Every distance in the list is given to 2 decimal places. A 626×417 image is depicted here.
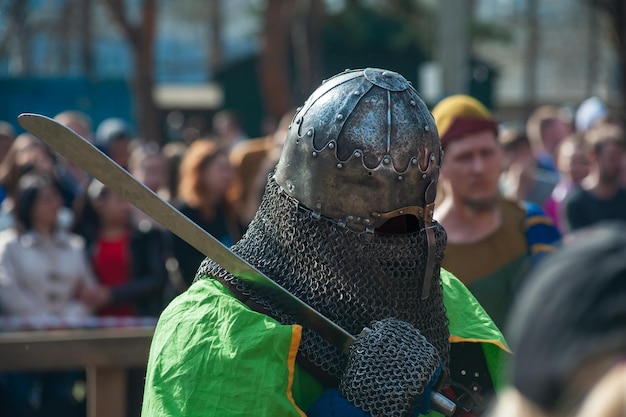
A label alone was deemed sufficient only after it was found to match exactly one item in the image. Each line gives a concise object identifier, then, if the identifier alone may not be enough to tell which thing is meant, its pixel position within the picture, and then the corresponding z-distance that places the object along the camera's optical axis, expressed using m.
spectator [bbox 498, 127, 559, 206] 17.56
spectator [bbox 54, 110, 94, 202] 16.05
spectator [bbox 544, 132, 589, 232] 16.11
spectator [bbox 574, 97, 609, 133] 20.41
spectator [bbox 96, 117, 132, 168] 18.55
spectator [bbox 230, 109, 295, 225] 13.38
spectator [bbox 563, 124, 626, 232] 13.96
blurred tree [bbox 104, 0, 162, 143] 40.78
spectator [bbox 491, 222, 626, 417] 2.62
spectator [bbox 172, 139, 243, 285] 13.23
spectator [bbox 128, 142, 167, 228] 15.09
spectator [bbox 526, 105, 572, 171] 21.23
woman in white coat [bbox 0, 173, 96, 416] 12.50
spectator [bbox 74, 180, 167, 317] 13.20
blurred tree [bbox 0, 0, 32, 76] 61.81
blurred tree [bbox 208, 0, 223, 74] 84.94
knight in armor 5.06
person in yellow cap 9.05
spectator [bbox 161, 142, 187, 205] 15.08
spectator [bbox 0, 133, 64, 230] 13.17
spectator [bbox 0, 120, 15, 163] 17.84
